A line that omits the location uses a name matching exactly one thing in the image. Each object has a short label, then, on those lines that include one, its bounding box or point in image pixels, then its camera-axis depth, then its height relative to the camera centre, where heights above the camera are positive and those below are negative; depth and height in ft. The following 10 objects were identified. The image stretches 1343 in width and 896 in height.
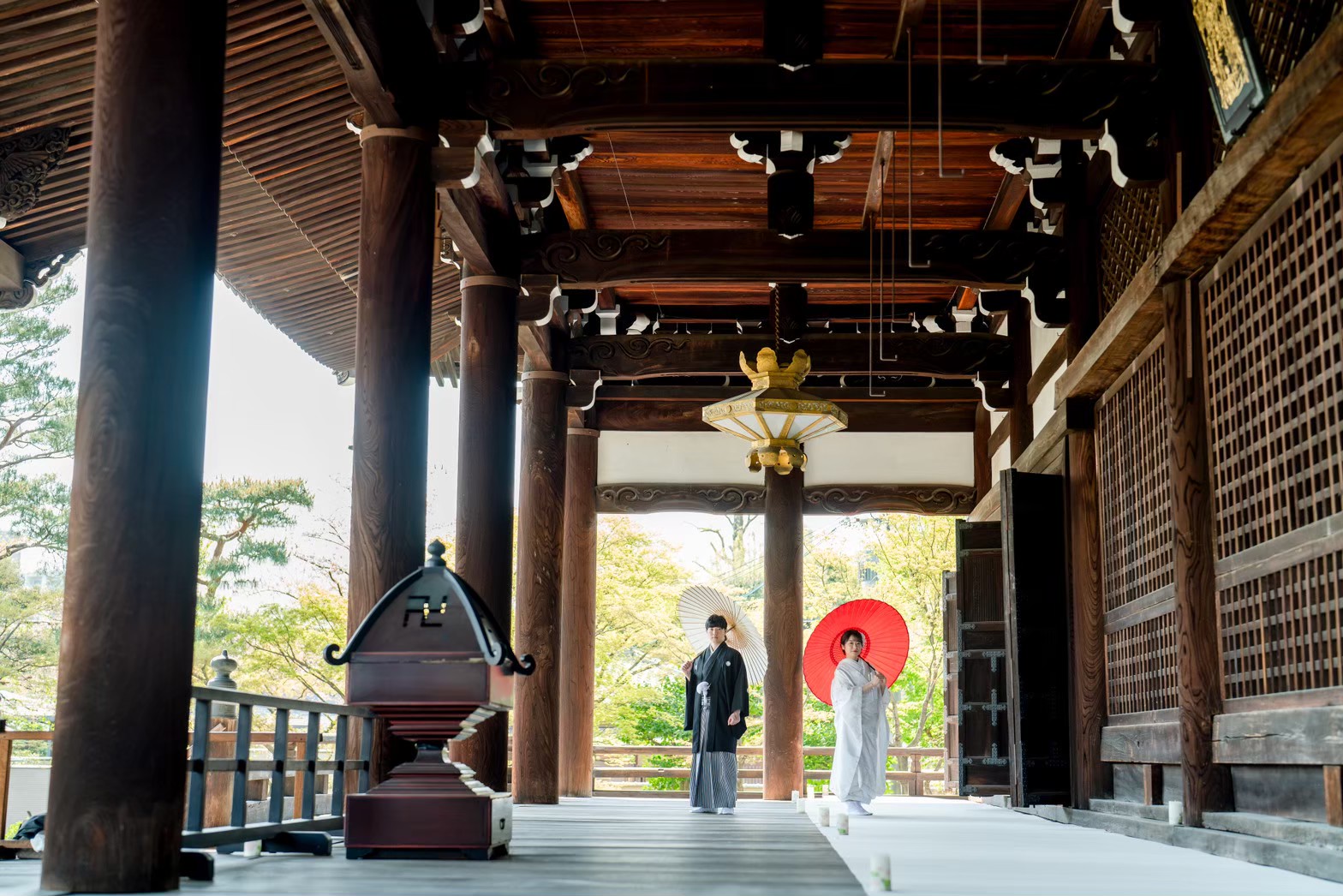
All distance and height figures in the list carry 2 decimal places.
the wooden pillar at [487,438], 26.32 +5.06
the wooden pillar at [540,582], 31.96 +2.90
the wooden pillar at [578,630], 38.60 +2.14
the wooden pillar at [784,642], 38.52 +1.83
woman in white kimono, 28.91 -0.39
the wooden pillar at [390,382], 18.67 +4.30
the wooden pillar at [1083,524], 24.77 +3.39
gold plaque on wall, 15.19 +7.13
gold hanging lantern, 24.95 +5.21
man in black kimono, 28.63 -0.16
